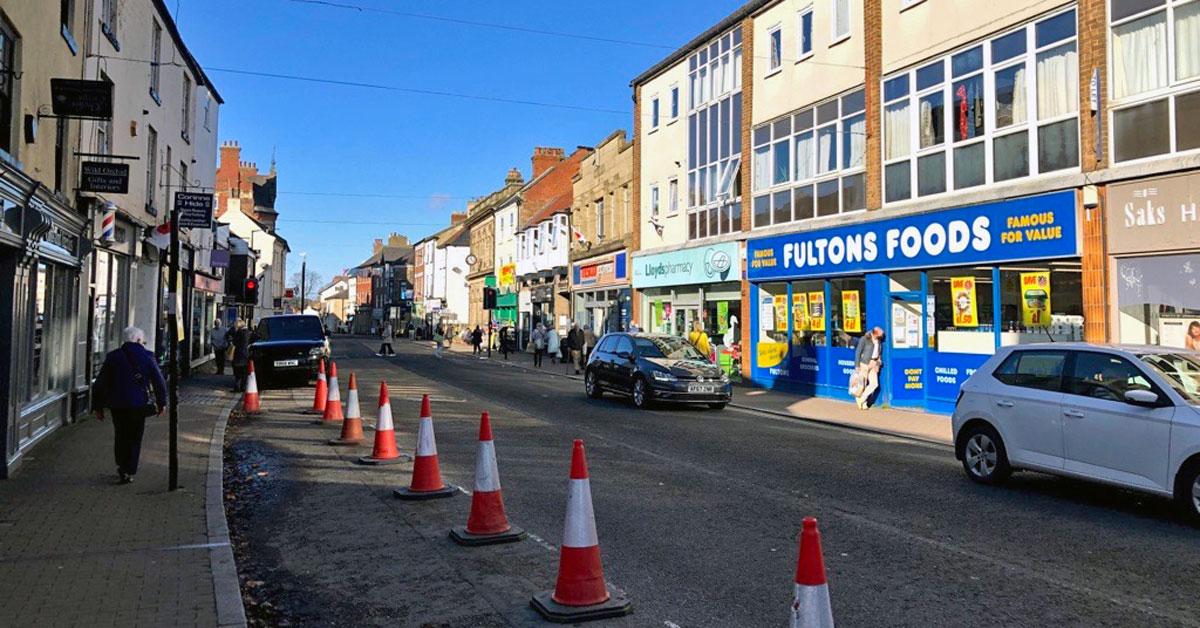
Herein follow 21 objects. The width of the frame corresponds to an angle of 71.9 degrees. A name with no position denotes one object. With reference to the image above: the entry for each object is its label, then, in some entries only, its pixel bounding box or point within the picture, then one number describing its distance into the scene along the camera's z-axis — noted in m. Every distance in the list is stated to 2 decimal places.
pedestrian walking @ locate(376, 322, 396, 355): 38.62
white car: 6.95
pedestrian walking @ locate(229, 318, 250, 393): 19.62
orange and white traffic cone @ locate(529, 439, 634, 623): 4.65
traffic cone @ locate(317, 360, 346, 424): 13.90
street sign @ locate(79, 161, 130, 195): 12.16
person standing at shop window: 16.67
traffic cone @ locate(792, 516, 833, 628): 3.23
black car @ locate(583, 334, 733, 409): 16.02
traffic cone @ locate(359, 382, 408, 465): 9.70
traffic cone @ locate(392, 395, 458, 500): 7.80
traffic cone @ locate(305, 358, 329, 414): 15.19
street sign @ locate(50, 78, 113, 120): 10.44
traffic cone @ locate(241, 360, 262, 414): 15.75
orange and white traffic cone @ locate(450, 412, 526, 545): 6.18
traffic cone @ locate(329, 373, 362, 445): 11.32
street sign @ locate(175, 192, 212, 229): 12.15
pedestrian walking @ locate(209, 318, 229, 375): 24.97
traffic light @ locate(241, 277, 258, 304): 24.78
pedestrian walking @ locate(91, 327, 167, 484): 8.29
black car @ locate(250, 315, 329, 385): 19.88
